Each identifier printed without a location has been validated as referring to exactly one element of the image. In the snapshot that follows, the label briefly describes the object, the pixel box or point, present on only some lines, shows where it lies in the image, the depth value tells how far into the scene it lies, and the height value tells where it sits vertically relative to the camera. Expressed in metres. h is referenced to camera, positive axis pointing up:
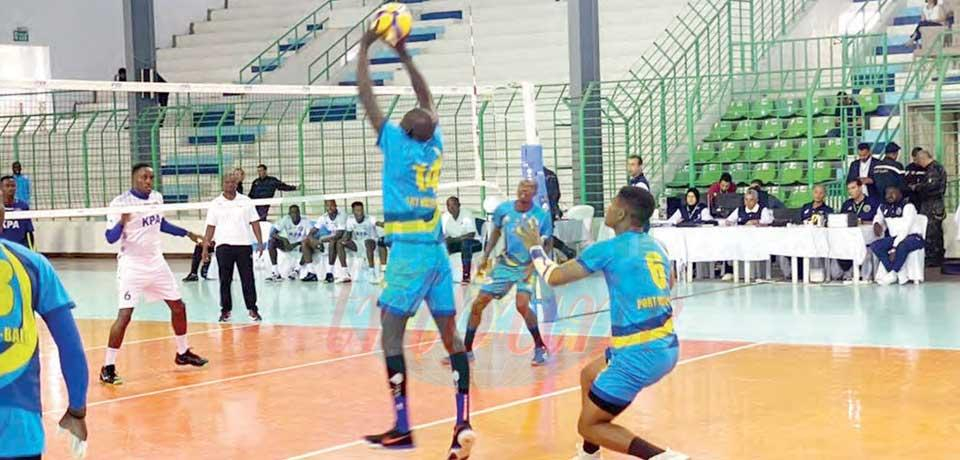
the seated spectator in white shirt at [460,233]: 18.38 -0.64
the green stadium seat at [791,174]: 19.94 +0.04
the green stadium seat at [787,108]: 20.80 +1.08
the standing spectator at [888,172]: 16.98 +0.03
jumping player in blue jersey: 6.91 -0.20
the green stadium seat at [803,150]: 20.17 +0.39
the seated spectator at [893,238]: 16.55 -0.79
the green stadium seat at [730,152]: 20.72 +0.41
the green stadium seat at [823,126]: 20.28 +0.76
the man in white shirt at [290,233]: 19.75 -0.61
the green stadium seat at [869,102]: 20.38 +1.10
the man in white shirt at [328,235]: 19.31 -0.64
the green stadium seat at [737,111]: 21.42 +1.08
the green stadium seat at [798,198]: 19.50 -0.31
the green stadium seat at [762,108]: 21.03 +1.09
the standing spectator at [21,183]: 23.76 +0.29
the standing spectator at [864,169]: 17.30 +0.08
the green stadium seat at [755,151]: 20.55 +0.41
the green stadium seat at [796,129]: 20.47 +0.73
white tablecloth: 16.75 -0.82
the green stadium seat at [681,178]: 20.59 +0.03
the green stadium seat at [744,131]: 21.00 +0.74
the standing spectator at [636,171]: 17.17 +0.13
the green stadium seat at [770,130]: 20.67 +0.74
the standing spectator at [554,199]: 17.83 -0.20
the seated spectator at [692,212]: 18.16 -0.43
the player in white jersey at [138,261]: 10.55 -0.52
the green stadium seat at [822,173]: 19.83 +0.05
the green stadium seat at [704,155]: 20.89 +0.39
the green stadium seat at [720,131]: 21.27 +0.76
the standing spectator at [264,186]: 21.16 +0.10
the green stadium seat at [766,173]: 20.20 +0.07
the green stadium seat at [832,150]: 19.92 +0.38
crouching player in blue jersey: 6.21 -0.64
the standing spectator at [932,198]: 16.98 -0.32
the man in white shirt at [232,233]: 13.68 -0.40
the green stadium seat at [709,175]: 20.45 +0.07
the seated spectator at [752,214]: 17.64 -0.47
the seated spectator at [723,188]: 18.36 -0.12
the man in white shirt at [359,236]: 19.20 -0.66
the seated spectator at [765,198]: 17.99 -0.28
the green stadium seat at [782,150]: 20.36 +0.41
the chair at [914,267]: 16.67 -1.16
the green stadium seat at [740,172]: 20.47 +0.10
